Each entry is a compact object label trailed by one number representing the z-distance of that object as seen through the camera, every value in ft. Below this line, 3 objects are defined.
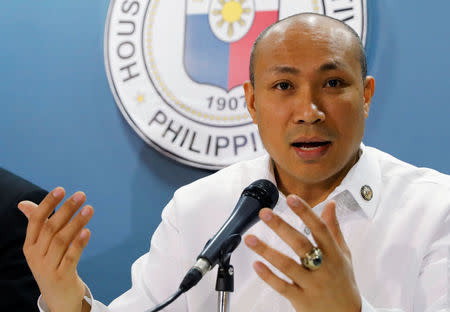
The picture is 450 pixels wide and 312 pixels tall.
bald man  8.38
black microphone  7.83
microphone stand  7.90
